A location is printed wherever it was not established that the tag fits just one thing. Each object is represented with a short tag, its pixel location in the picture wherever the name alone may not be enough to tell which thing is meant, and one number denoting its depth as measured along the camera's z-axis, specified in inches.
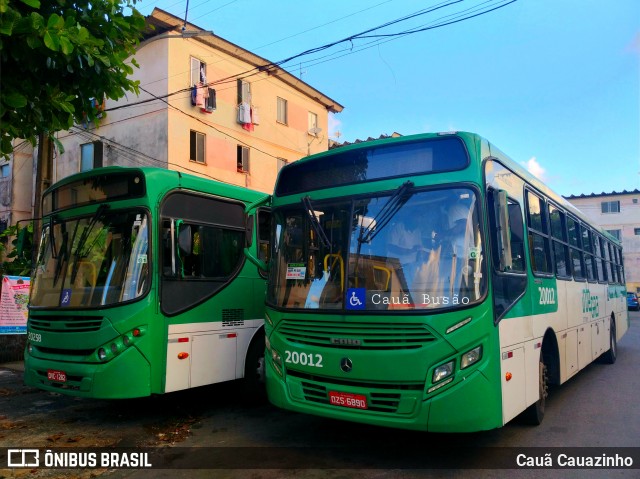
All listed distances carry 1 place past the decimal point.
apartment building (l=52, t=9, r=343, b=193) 797.2
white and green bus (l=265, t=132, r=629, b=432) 175.8
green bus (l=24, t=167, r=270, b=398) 236.8
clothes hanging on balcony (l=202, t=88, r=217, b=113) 828.2
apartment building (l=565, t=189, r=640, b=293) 1808.6
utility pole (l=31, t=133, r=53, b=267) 434.9
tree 179.6
